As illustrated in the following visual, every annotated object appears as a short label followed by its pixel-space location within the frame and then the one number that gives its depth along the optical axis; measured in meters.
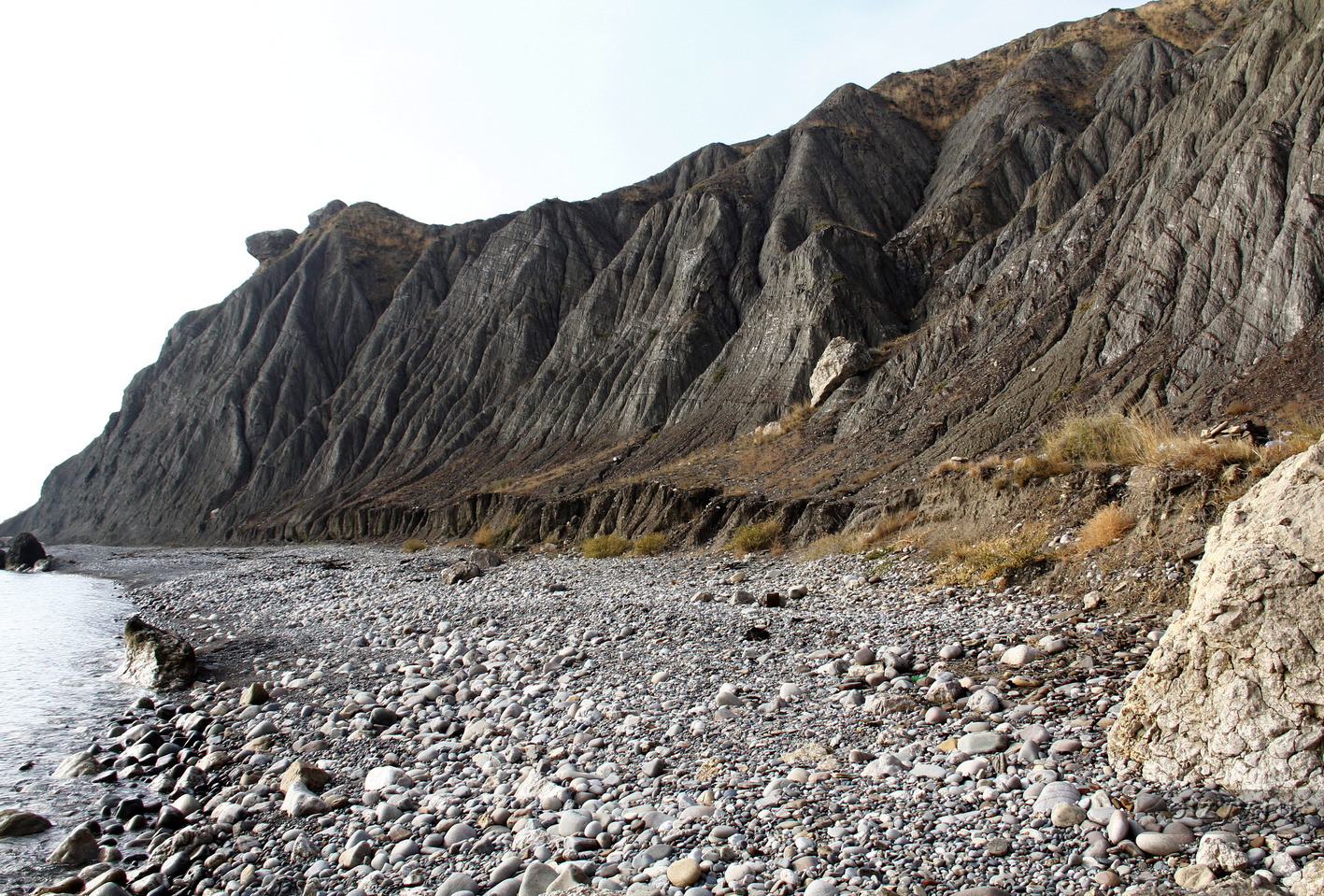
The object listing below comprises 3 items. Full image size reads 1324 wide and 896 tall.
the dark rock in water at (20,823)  6.35
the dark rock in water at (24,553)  46.44
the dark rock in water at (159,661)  10.94
